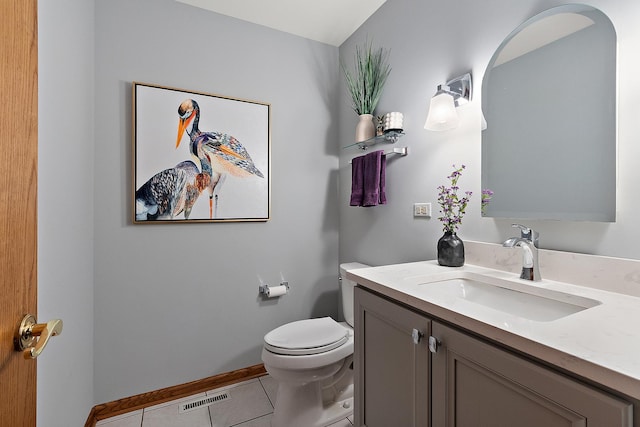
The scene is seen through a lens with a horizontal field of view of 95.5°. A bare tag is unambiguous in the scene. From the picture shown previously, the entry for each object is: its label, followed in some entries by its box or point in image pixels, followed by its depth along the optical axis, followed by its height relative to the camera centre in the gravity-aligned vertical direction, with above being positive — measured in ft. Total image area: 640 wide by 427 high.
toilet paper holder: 6.63 -1.73
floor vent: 5.59 -3.72
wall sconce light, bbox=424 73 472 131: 4.35 +1.72
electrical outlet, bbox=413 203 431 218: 5.08 +0.10
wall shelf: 5.58 +1.56
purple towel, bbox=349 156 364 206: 6.20 +0.71
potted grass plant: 6.14 +2.73
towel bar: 5.53 +1.23
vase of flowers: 4.19 -0.06
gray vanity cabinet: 1.77 -1.33
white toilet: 4.71 -2.62
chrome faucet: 3.38 -0.48
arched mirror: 3.08 +1.16
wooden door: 1.56 +0.10
